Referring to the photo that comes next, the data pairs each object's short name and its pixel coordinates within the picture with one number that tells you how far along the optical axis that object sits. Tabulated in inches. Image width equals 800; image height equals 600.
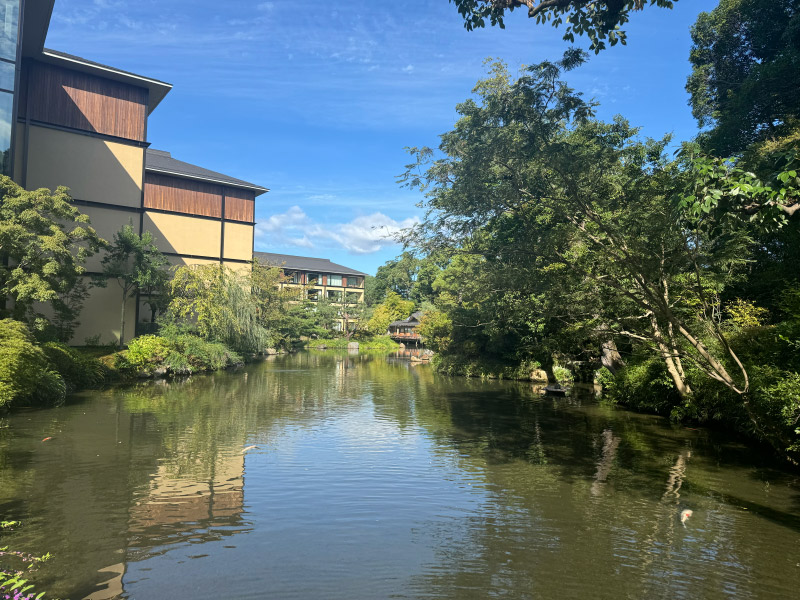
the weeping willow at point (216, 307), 1025.5
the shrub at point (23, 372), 476.7
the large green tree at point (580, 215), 365.1
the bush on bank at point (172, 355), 847.1
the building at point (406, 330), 2155.0
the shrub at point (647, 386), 603.2
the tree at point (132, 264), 896.9
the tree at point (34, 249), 614.5
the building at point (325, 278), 2539.4
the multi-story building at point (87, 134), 833.5
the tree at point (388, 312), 2410.2
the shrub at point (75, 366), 644.1
